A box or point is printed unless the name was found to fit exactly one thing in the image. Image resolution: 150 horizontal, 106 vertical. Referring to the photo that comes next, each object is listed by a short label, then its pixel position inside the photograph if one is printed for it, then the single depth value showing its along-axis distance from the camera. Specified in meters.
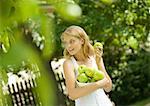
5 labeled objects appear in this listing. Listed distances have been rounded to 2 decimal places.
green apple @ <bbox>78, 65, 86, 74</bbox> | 3.07
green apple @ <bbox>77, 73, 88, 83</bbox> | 3.03
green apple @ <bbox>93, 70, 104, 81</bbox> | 3.13
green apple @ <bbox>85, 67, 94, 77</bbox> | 3.07
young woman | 3.45
